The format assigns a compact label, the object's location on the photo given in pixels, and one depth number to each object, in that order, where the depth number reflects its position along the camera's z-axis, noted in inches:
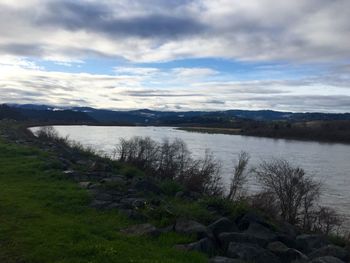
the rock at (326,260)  310.7
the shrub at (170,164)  812.6
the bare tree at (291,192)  712.4
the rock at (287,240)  391.5
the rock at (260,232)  374.0
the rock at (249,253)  295.7
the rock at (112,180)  515.7
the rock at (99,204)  398.3
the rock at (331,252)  364.8
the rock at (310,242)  408.5
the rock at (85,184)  495.6
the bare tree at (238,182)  822.0
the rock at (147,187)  503.4
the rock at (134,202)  403.2
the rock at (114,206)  394.8
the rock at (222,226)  351.8
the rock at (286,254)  334.3
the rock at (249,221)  407.2
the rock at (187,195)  527.1
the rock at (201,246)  290.4
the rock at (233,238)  329.7
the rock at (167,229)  328.3
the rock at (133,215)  366.7
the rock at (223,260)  269.9
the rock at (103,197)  428.8
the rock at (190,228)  325.1
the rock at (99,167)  693.9
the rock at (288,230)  463.8
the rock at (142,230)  318.0
